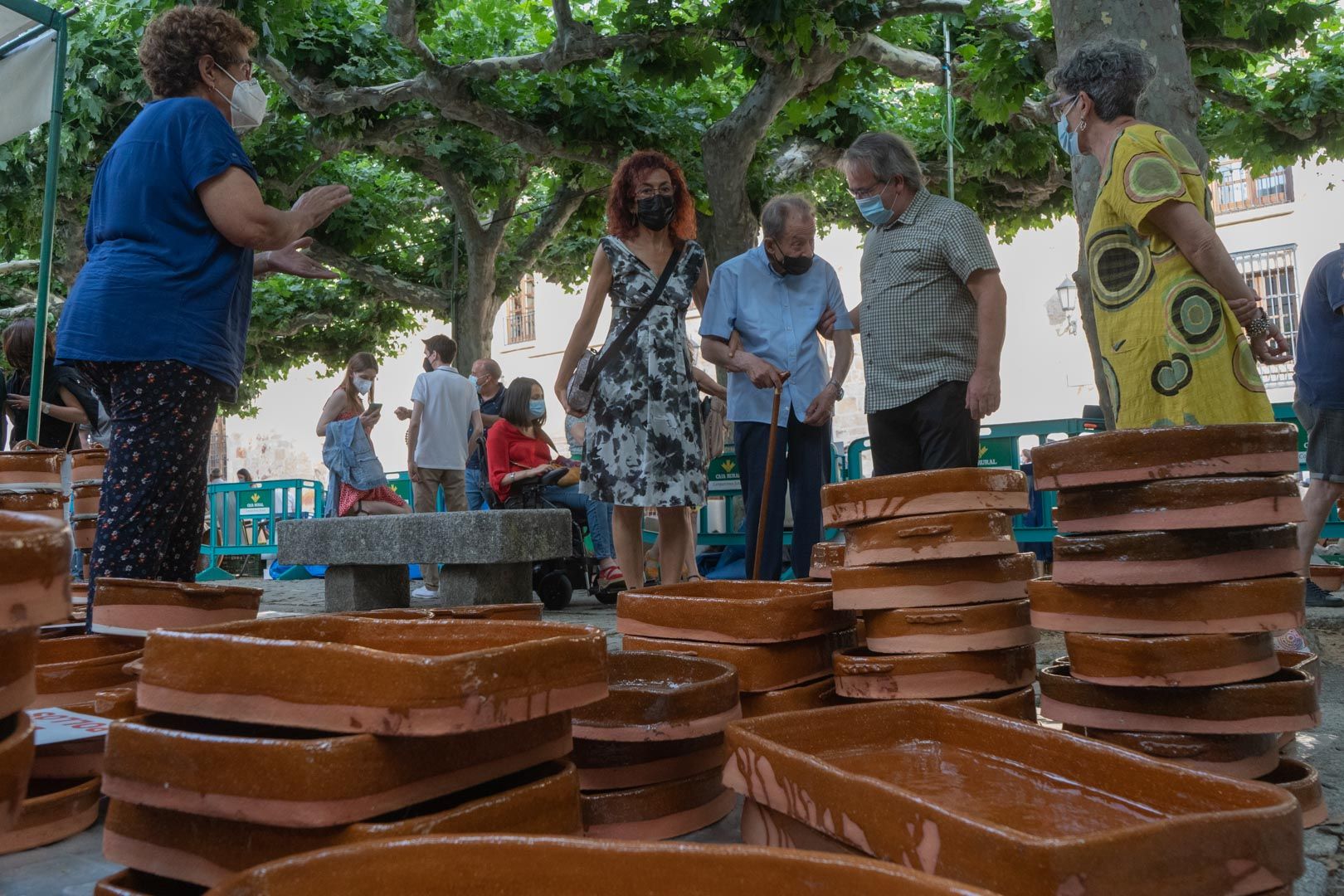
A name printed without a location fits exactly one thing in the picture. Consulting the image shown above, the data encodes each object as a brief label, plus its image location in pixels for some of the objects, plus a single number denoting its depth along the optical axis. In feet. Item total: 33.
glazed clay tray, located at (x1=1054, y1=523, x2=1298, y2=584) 7.06
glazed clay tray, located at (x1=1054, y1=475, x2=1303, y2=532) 7.01
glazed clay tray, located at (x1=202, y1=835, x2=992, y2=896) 3.08
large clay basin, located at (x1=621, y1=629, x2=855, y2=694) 7.81
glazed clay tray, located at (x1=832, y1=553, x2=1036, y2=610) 7.91
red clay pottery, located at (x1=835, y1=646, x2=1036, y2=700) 7.72
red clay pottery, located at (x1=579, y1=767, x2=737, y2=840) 6.43
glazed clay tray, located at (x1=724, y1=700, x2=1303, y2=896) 3.52
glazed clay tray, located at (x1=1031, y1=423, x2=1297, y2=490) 7.09
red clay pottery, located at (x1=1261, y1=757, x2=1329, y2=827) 6.66
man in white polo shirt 29.78
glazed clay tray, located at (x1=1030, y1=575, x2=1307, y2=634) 7.02
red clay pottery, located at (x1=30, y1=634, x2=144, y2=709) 8.13
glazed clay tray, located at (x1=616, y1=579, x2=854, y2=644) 7.84
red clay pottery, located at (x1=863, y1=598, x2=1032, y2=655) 7.77
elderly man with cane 14.55
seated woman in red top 26.58
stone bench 17.61
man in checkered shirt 12.26
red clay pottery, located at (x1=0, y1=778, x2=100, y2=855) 6.32
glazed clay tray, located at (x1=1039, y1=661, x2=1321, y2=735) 6.84
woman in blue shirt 9.86
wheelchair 26.03
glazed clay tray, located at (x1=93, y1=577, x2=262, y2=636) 8.75
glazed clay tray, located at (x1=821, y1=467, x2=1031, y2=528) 7.97
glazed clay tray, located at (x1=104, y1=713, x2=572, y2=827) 4.25
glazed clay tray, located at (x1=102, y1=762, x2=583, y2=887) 4.31
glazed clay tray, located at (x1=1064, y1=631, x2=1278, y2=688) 6.87
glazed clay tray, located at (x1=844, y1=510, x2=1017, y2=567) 7.86
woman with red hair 14.79
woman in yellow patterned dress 9.41
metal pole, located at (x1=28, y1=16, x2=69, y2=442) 15.64
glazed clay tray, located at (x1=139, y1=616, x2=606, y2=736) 4.33
